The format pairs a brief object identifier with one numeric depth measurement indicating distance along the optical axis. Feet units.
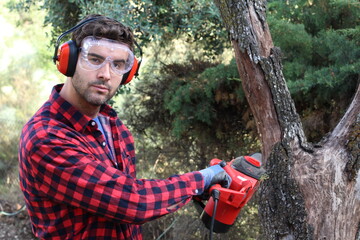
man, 4.87
